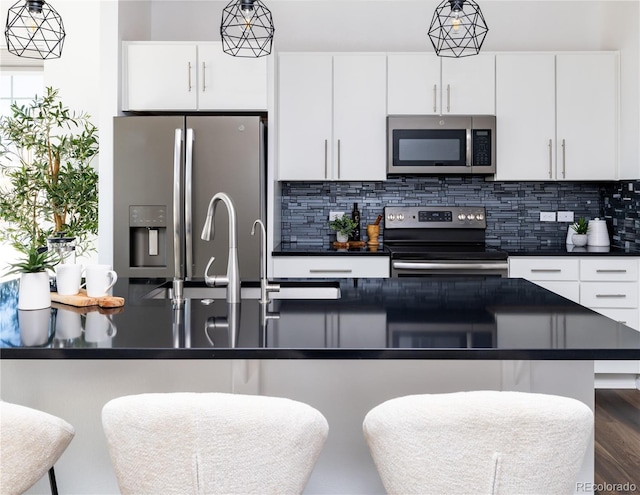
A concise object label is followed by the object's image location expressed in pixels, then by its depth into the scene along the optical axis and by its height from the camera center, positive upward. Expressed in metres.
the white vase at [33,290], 2.02 -0.17
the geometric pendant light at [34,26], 2.30 +1.07
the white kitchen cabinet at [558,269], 4.09 -0.20
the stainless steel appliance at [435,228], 4.68 +0.07
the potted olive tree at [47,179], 4.26 +0.38
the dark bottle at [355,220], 4.68 +0.13
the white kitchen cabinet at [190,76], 4.05 +1.01
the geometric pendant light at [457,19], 2.29 +1.22
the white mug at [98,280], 2.16 -0.14
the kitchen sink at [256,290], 2.63 -0.22
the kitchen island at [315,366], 1.70 -0.38
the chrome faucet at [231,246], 2.08 -0.03
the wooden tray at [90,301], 2.12 -0.21
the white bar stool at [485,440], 1.26 -0.40
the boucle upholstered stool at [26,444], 1.39 -0.47
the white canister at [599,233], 4.47 +0.04
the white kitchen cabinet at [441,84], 4.29 +1.03
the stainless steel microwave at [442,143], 4.27 +0.63
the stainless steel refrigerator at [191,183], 3.81 +0.32
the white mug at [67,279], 2.20 -0.14
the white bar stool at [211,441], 1.28 -0.41
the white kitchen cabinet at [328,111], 4.32 +0.85
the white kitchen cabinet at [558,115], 4.28 +0.82
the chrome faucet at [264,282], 2.16 -0.15
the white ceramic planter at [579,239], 4.52 -0.01
